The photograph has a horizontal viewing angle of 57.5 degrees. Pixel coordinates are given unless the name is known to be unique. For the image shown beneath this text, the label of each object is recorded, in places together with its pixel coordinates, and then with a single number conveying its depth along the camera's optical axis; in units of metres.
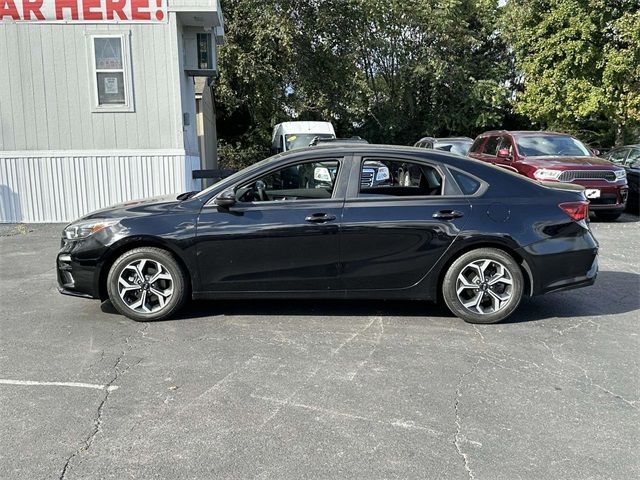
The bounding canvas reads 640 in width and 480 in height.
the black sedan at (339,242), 5.23
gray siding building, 11.02
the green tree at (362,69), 22.53
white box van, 18.72
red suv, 11.30
